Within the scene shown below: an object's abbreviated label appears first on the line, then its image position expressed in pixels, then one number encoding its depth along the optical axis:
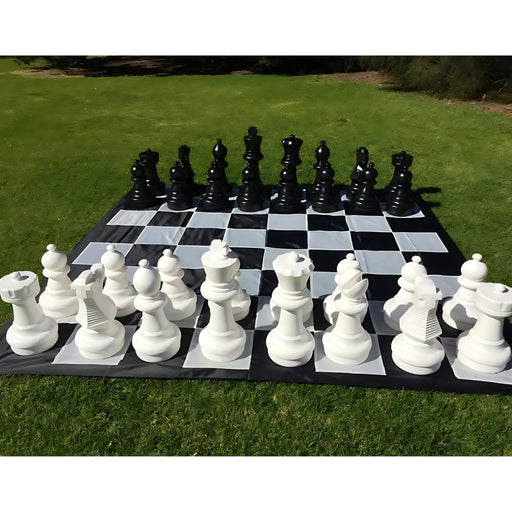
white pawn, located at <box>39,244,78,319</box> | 1.78
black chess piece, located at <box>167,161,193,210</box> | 2.73
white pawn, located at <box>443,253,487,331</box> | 1.66
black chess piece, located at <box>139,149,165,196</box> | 2.91
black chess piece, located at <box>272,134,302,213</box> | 2.72
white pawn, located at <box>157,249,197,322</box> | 1.72
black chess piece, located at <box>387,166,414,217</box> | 2.64
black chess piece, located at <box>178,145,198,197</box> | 2.82
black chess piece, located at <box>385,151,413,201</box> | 2.69
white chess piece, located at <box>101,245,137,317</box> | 1.76
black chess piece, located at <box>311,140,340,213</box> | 2.69
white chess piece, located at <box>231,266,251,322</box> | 1.75
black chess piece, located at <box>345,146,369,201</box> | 2.77
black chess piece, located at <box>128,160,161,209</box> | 2.78
